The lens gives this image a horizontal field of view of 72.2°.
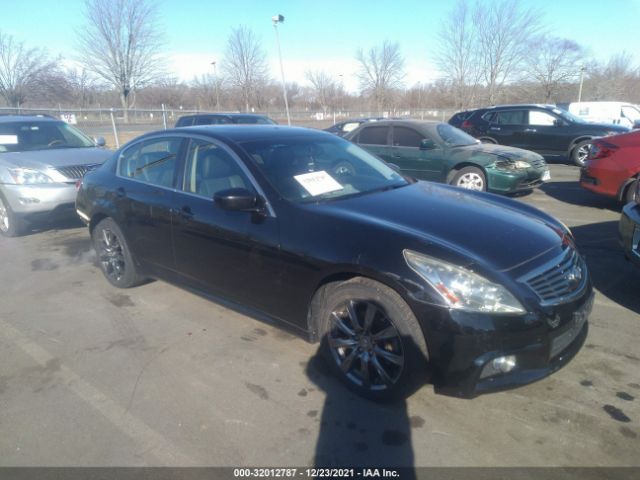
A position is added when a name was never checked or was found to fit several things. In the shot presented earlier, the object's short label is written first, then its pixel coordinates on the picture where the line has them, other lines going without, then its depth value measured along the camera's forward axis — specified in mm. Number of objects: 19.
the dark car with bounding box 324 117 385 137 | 13870
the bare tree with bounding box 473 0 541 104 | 31641
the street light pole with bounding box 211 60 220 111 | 41006
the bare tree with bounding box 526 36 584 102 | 36094
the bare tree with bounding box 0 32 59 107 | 33094
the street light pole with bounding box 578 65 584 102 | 35019
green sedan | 7688
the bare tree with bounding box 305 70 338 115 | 50844
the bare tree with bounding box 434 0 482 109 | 33125
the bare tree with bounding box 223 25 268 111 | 36031
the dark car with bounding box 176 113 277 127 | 12366
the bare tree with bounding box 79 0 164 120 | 37875
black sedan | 2355
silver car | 6195
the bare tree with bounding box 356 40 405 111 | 40812
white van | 17344
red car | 6453
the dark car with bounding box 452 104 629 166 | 11367
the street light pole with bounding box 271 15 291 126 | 22116
